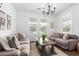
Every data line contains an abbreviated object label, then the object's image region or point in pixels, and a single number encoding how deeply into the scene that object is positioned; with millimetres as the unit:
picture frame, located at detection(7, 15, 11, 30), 2366
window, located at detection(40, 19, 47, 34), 2971
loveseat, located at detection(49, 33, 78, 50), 2521
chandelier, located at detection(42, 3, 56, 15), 2546
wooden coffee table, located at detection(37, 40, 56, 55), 2187
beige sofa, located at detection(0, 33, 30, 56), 1328
